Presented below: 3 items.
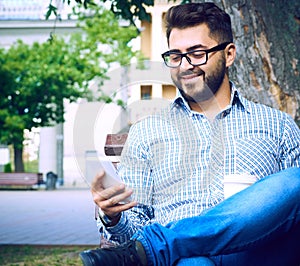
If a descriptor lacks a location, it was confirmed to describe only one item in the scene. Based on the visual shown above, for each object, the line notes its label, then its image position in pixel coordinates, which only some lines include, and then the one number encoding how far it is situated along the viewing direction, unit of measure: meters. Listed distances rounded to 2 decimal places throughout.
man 2.55
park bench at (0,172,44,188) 25.02
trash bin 25.30
